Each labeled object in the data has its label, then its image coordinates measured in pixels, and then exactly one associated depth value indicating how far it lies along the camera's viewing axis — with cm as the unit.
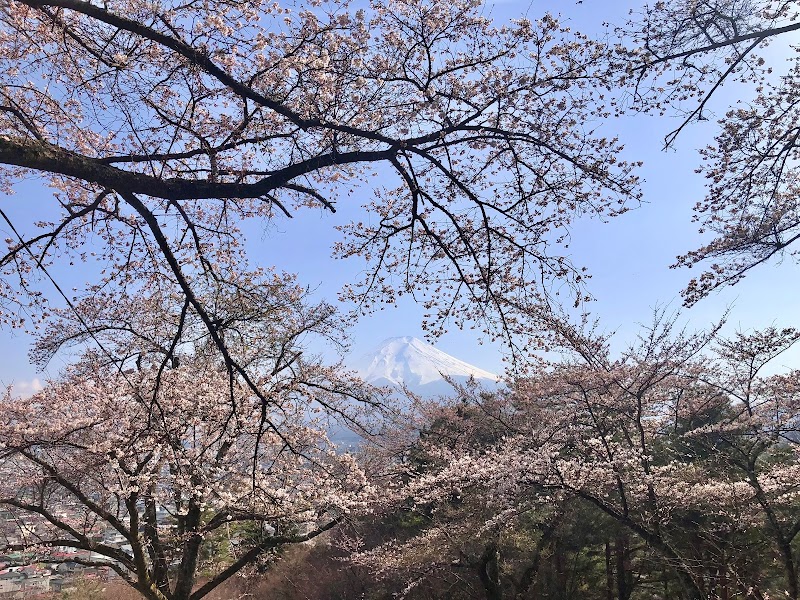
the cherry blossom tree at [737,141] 347
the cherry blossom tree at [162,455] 695
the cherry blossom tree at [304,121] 301
